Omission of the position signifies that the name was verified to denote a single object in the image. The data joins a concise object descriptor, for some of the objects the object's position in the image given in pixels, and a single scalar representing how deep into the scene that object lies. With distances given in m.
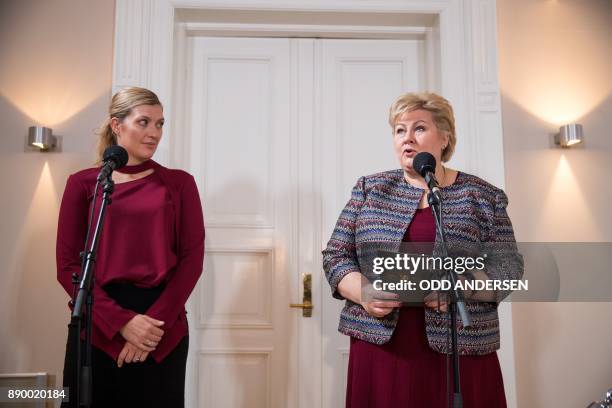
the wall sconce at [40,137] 2.55
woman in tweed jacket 1.64
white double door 2.70
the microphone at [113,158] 1.50
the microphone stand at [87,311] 1.23
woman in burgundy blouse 1.72
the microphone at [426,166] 1.37
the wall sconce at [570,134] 2.64
